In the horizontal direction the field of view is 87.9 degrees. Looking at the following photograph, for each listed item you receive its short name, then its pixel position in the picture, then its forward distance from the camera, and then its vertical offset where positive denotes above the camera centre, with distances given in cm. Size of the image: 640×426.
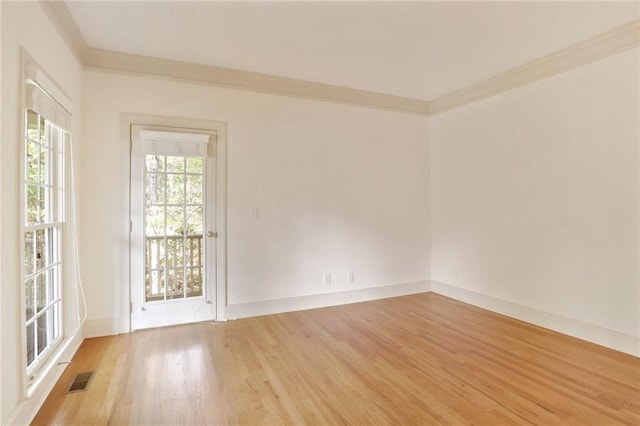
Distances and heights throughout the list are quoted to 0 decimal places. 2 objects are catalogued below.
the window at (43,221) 225 -10
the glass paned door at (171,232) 347 -26
